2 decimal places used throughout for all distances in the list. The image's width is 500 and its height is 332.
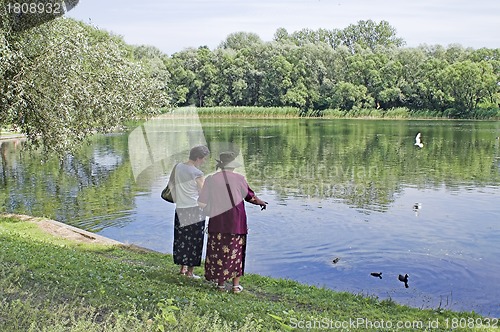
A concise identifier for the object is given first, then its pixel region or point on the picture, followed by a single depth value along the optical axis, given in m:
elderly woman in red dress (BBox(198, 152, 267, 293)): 7.73
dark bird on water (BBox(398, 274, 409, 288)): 11.12
